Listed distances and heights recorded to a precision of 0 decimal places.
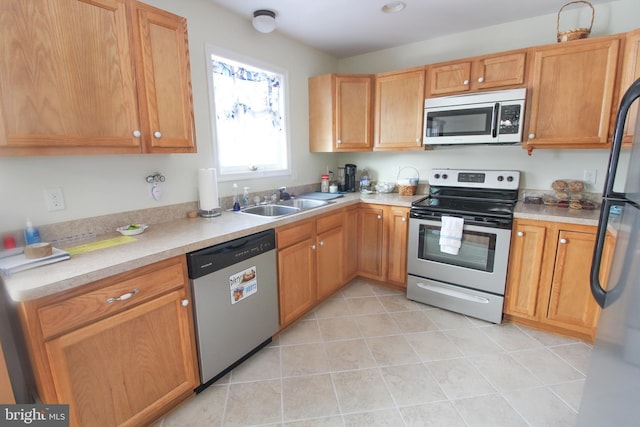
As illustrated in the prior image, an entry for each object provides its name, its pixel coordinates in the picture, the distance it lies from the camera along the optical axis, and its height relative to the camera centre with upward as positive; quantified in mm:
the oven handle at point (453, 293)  2439 -1084
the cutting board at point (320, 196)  2950 -323
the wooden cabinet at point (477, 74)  2352 +729
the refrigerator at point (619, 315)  850 -465
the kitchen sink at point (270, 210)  2518 -389
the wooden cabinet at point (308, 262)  2197 -792
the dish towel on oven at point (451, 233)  2418 -562
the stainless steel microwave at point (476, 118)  2348 +367
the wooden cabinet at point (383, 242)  2834 -763
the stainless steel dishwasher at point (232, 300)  1643 -810
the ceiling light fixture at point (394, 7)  2267 +1183
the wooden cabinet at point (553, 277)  2078 -824
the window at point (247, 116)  2385 +412
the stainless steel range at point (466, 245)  2342 -661
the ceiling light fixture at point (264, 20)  2316 +1090
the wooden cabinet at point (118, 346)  1139 -778
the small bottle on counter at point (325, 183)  3348 -219
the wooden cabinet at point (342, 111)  3047 +537
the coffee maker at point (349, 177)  3424 -153
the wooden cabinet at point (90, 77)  1218 +404
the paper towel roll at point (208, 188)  2129 -169
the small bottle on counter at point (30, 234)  1457 -333
